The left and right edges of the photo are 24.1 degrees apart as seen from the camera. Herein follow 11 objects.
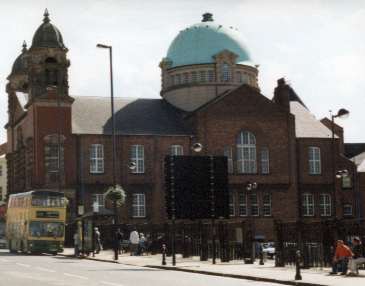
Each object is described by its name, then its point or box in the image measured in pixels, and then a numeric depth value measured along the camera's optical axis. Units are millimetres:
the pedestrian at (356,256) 29531
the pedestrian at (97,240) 53375
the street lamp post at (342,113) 40031
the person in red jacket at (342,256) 30000
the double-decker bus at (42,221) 53156
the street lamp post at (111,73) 45406
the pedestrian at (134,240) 52531
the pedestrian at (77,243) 50938
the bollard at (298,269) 27422
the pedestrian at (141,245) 52312
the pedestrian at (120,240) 45081
